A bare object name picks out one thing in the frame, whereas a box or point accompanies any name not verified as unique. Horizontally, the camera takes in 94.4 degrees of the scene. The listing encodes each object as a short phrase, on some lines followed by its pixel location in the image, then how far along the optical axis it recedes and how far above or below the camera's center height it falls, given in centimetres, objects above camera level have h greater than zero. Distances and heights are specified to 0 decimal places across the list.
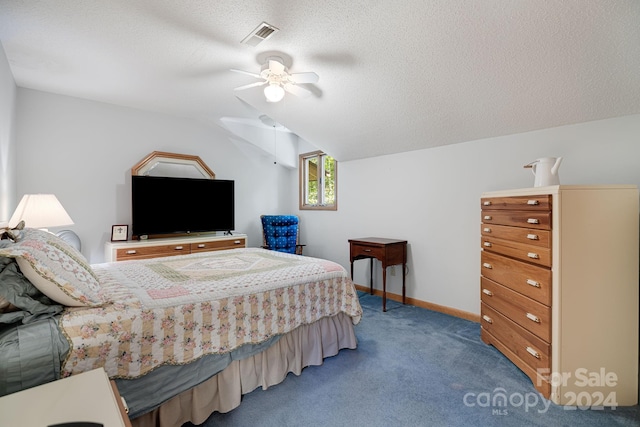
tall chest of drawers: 182 -51
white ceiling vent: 213 +134
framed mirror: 394 +66
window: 486 +55
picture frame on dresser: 370 -25
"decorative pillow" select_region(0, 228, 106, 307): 125 -26
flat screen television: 381 +11
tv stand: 354 -44
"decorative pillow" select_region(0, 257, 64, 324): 121 -36
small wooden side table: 341 -46
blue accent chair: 482 -32
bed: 124 -59
